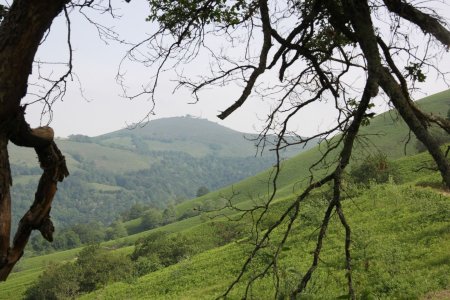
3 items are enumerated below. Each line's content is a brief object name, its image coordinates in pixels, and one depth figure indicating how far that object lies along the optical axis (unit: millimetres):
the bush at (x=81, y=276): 48375
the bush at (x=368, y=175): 44150
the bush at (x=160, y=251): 50944
